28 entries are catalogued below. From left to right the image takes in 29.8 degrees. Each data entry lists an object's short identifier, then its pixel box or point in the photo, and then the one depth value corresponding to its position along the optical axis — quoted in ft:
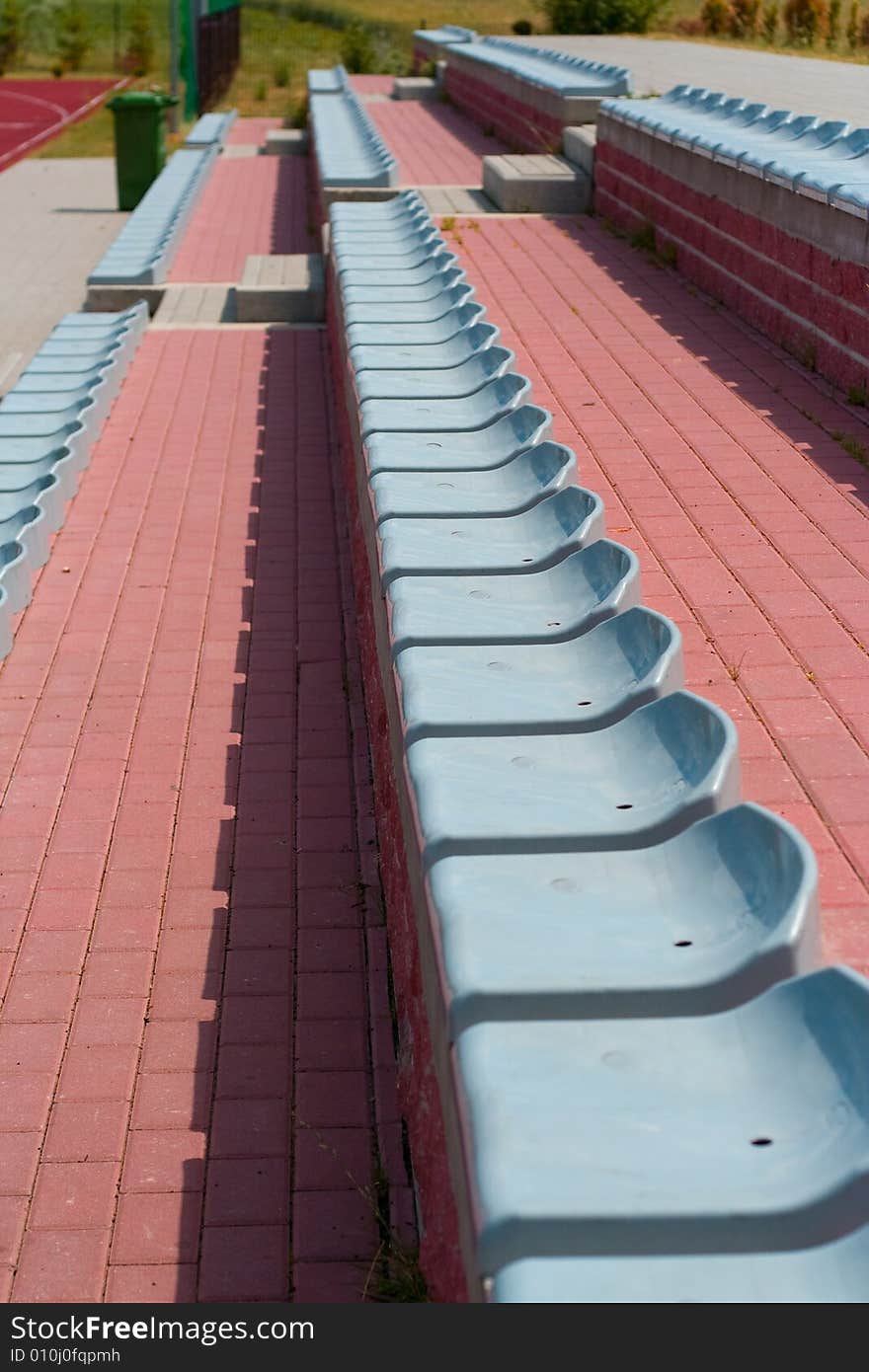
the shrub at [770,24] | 78.64
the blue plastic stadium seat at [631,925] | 7.34
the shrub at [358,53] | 99.50
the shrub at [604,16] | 85.15
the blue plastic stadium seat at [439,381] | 19.54
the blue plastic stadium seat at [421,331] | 22.41
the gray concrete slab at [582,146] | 37.99
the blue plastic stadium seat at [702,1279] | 5.78
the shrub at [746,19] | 82.17
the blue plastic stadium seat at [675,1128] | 6.02
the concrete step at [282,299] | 34.14
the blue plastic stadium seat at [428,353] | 21.02
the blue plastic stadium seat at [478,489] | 14.94
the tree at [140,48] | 128.67
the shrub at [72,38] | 131.75
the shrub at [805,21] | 74.38
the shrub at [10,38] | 132.26
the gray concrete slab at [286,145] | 69.72
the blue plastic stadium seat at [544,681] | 10.32
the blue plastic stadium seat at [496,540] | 13.35
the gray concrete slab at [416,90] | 76.57
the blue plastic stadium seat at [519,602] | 11.83
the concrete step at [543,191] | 36.81
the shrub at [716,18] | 84.64
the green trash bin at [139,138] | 59.21
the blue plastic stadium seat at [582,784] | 8.80
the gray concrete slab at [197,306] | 34.78
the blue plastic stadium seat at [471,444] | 16.56
